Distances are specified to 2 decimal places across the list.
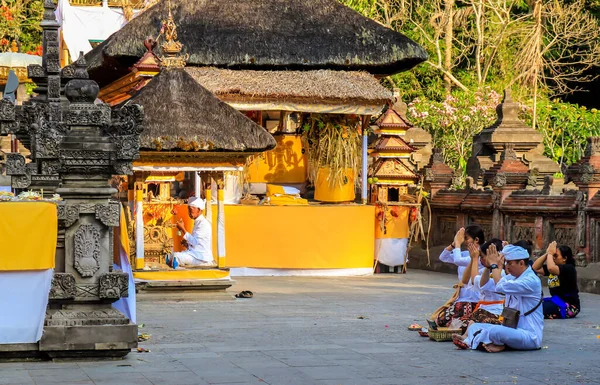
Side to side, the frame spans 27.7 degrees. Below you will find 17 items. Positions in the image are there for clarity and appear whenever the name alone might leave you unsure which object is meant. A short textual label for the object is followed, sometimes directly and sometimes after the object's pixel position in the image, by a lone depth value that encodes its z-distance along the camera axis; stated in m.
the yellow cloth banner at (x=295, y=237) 21.61
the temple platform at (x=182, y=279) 16.88
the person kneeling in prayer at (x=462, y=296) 12.62
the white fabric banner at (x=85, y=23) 32.44
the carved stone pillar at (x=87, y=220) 10.58
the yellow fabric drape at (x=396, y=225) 22.23
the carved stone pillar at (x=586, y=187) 18.22
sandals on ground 17.31
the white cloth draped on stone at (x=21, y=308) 10.41
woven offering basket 12.24
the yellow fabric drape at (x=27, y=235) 10.30
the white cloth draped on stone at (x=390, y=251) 22.30
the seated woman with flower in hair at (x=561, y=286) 14.63
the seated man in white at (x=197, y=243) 17.58
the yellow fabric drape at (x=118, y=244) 12.38
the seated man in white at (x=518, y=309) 11.47
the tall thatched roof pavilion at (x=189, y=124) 17.17
